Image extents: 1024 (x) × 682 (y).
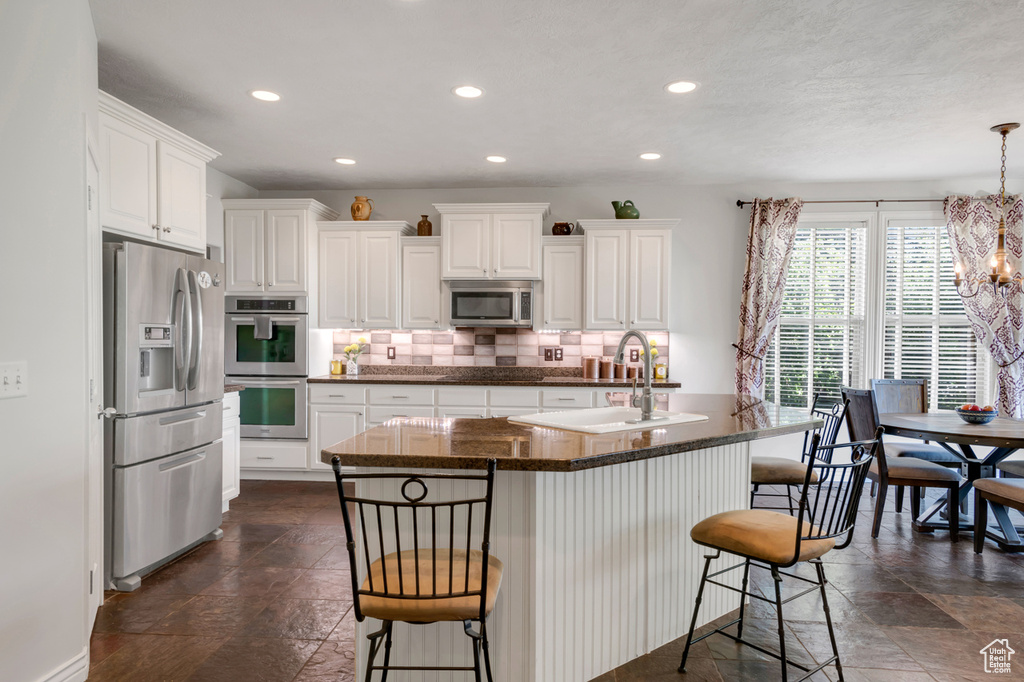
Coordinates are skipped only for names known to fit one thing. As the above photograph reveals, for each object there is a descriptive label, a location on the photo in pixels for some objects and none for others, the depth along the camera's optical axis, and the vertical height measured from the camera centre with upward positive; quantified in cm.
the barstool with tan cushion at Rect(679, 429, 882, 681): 204 -69
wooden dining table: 359 -61
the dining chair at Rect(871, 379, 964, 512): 472 -47
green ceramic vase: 538 +109
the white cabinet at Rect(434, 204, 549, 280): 534 +82
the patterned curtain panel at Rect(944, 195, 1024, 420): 514 +37
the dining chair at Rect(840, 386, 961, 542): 384 -88
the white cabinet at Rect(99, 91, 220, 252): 298 +84
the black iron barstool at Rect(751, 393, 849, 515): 345 -77
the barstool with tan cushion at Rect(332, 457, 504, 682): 162 -69
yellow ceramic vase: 555 +115
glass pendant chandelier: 391 +46
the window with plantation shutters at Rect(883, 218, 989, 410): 542 +15
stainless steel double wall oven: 530 -24
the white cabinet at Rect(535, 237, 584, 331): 548 +46
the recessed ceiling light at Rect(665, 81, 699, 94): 324 +134
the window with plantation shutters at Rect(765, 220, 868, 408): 554 +15
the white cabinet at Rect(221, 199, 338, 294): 536 +77
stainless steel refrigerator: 299 -36
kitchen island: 200 -72
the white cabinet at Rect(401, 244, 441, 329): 553 +44
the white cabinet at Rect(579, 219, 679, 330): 533 +56
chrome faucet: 250 -24
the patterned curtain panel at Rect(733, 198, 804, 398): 544 +50
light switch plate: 188 -14
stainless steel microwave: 540 +28
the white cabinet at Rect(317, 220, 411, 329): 552 +56
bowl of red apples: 397 -51
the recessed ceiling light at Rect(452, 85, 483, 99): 333 +135
